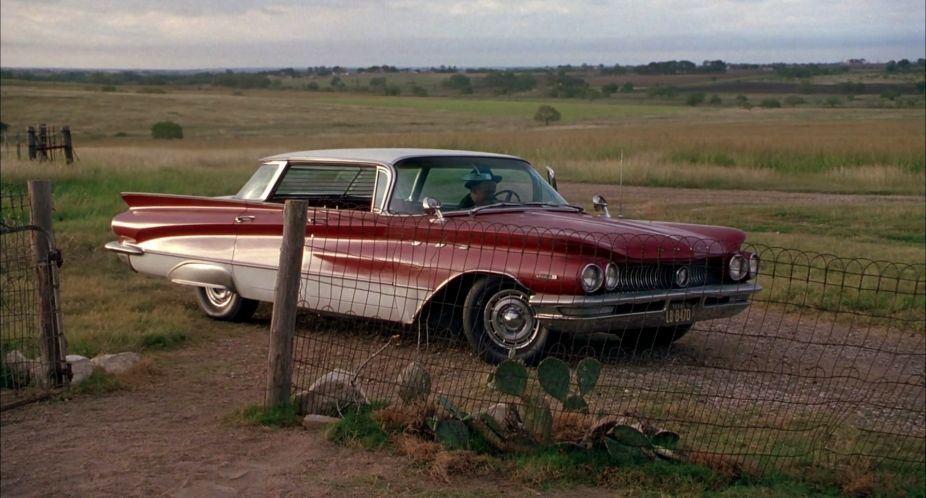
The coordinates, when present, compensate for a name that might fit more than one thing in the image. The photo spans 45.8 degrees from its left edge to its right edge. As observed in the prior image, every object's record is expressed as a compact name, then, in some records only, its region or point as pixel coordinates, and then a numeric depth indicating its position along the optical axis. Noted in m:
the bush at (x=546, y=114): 65.00
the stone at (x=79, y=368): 6.68
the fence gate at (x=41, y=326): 6.56
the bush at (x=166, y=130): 55.12
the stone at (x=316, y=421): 5.67
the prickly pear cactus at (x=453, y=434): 5.22
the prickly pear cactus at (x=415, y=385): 5.55
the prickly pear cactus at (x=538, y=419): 5.21
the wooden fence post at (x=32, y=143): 23.88
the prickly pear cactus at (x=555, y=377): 5.25
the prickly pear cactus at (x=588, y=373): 5.25
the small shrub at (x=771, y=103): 82.81
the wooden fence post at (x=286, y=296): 5.76
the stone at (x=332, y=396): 5.82
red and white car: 6.55
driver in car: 7.54
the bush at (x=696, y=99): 87.44
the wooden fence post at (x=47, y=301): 6.57
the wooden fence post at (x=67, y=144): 24.46
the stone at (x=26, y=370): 6.66
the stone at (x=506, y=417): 5.27
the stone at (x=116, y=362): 6.91
